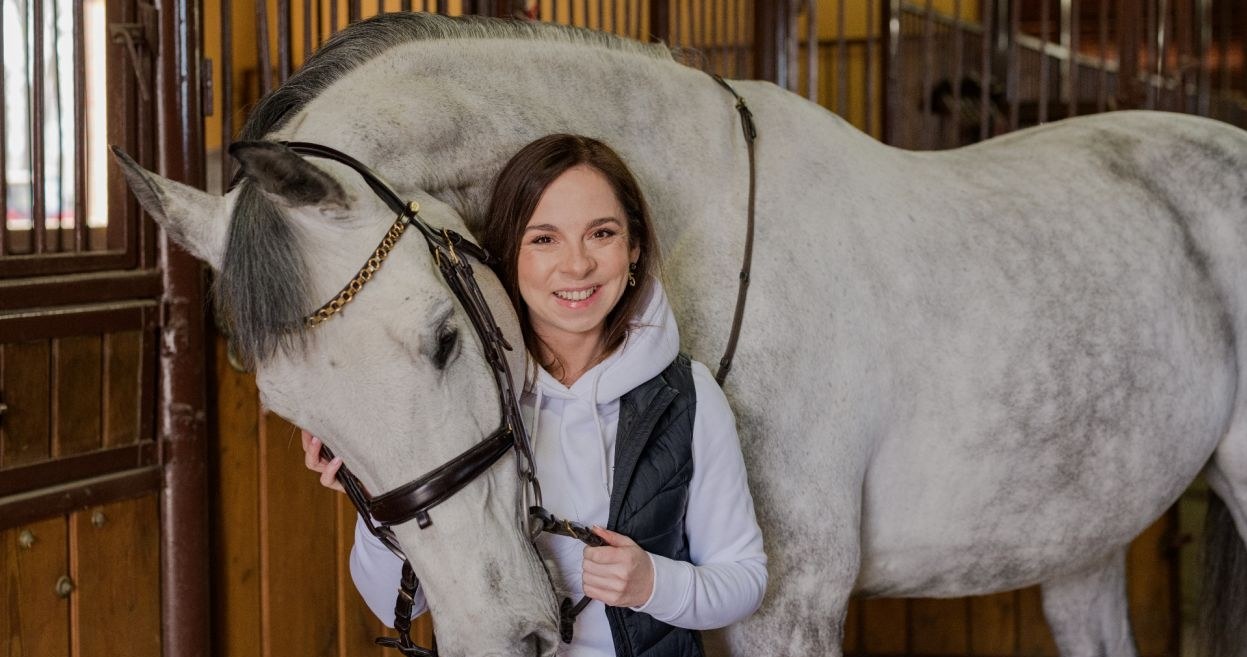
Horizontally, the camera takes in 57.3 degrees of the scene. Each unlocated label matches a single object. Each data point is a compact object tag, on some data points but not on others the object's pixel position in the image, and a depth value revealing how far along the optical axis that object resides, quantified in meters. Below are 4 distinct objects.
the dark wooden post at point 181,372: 1.87
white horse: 1.14
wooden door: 1.64
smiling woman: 1.27
